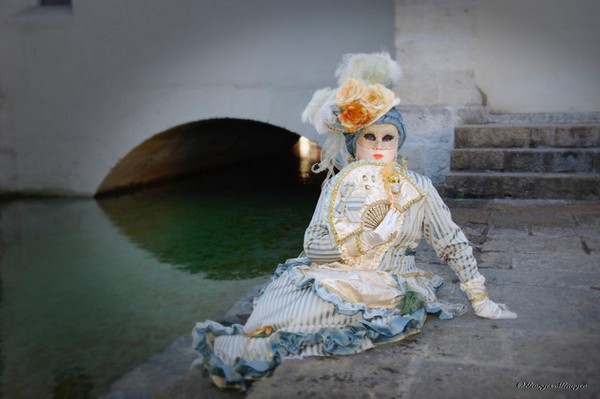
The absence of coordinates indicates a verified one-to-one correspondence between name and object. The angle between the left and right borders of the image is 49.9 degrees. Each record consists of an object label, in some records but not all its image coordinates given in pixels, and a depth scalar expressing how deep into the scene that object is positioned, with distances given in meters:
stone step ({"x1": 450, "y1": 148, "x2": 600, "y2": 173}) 5.50
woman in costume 2.54
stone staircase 5.37
